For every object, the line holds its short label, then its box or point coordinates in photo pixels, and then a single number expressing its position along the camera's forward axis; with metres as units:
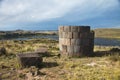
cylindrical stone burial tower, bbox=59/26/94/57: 7.76
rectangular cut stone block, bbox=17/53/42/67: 6.20
